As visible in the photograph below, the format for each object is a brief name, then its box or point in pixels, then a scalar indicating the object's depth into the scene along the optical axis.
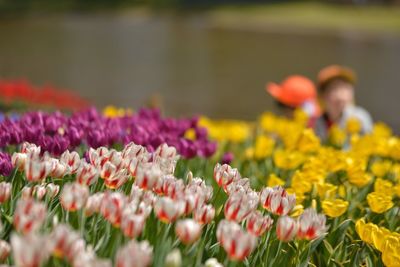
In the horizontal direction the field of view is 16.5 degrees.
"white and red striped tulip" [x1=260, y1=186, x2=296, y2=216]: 3.94
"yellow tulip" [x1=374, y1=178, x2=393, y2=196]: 4.94
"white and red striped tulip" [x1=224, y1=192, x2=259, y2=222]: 3.61
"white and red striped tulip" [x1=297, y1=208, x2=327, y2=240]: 3.65
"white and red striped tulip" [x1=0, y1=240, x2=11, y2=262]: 3.16
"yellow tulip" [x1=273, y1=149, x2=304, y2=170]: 5.85
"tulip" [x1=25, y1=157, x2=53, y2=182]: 3.67
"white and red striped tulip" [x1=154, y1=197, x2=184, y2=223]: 3.43
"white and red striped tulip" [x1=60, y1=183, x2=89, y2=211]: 3.35
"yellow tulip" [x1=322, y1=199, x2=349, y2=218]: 4.36
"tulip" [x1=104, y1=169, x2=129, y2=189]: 3.91
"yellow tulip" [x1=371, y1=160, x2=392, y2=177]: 5.86
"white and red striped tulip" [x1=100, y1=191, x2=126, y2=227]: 3.34
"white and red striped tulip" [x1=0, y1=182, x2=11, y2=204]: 3.66
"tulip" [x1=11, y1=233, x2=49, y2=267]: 2.63
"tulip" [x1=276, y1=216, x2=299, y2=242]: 3.60
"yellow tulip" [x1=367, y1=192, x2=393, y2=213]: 4.59
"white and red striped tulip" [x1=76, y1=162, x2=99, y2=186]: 3.77
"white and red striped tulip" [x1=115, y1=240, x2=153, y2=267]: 2.74
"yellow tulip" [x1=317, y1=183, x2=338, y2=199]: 4.91
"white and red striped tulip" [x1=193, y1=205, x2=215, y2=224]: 3.59
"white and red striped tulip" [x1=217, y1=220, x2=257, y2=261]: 3.08
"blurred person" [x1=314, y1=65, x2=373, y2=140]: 9.01
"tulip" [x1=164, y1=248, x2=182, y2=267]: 2.94
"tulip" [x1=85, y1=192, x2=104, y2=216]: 3.48
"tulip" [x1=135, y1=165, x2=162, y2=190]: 3.72
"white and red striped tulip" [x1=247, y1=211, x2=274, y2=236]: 3.55
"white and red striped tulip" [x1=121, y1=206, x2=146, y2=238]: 3.22
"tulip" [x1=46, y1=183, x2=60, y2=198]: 3.81
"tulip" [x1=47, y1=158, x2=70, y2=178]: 3.88
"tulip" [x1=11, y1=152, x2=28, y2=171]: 4.11
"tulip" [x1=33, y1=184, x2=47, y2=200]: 3.72
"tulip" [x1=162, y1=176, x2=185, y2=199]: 3.65
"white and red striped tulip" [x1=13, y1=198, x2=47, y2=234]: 3.00
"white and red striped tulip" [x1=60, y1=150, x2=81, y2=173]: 4.02
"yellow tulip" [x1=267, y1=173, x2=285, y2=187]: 5.15
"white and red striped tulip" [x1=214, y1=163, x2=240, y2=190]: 4.19
